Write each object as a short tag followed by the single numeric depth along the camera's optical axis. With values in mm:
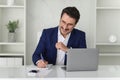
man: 2816
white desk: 2166
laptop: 2299
